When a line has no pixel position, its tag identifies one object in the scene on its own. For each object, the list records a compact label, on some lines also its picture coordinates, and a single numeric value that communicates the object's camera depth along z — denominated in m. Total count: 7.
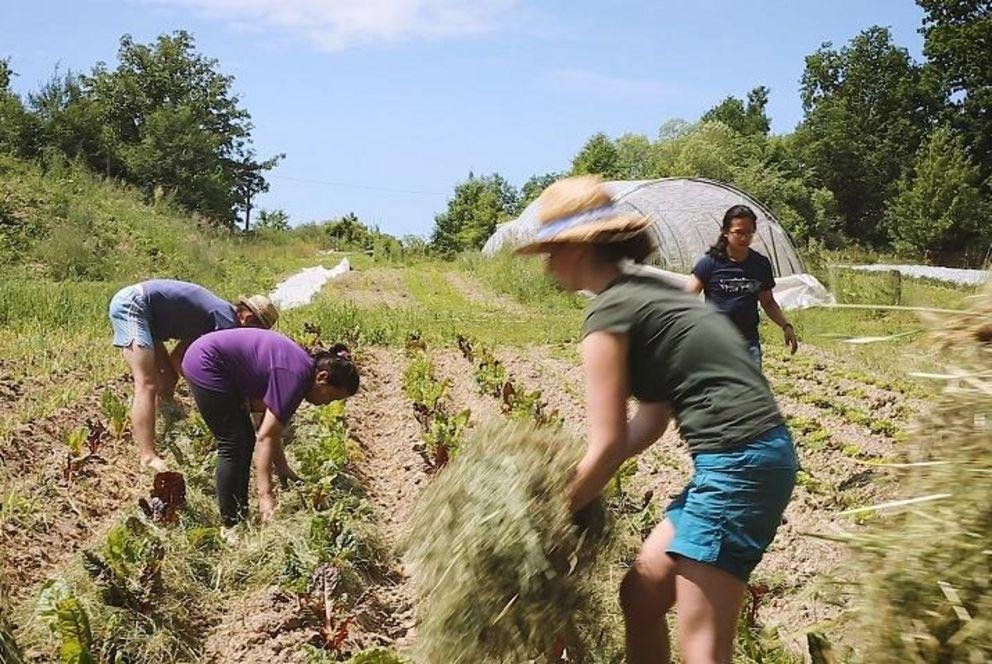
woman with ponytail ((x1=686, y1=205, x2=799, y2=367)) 5.82
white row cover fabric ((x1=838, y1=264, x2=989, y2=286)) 26.62
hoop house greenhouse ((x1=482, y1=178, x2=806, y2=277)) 20.12
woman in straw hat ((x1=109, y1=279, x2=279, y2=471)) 6.07
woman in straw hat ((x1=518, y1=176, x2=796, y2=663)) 2.47
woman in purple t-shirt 4.68
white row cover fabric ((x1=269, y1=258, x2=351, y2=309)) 19.02
